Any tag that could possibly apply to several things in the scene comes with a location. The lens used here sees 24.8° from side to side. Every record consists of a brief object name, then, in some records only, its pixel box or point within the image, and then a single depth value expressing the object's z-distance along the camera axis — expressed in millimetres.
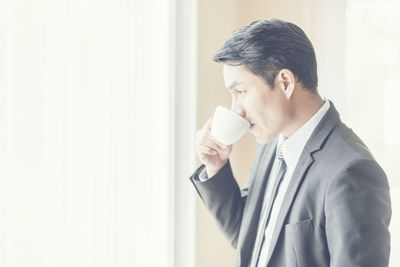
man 1816
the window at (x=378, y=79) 2588
